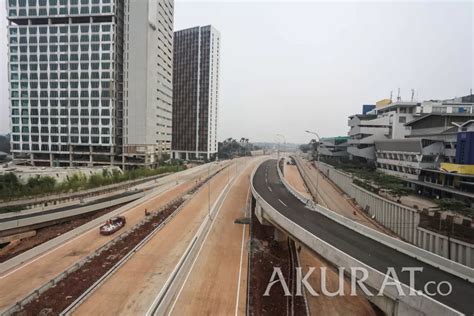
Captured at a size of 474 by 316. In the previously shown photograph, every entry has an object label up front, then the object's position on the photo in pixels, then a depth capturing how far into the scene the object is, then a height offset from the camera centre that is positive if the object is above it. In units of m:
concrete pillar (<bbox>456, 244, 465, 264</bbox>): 24.39 -9.84
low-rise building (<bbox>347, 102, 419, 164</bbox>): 72.75 +6.74
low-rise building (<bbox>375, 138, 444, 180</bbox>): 46.59 -0.95
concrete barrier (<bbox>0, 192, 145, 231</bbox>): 32.45 -10.56
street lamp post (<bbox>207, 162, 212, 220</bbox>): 41.94 -9.82
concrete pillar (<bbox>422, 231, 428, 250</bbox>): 28.54 -10.18
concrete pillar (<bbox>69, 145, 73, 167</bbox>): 84.75 -4.03
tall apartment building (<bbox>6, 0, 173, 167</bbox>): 82.88 +21.01
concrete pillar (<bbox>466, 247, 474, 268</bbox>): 23.66 -9.89
